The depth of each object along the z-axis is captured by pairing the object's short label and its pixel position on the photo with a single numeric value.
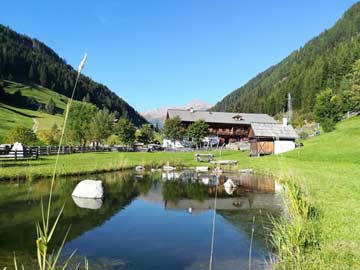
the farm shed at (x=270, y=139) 50.88
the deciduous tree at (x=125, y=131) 70.56
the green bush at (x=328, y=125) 61.11
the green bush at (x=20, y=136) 51.42
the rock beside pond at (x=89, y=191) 18.66
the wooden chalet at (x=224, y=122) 88.14
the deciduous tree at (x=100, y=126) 65.56
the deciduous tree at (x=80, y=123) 63.79
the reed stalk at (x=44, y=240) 2.44
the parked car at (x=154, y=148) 69.32
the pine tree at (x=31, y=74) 168.75
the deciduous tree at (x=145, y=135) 79.12
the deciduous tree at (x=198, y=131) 76.31
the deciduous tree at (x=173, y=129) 76.75
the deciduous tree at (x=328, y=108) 71.44
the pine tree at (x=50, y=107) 130.88
